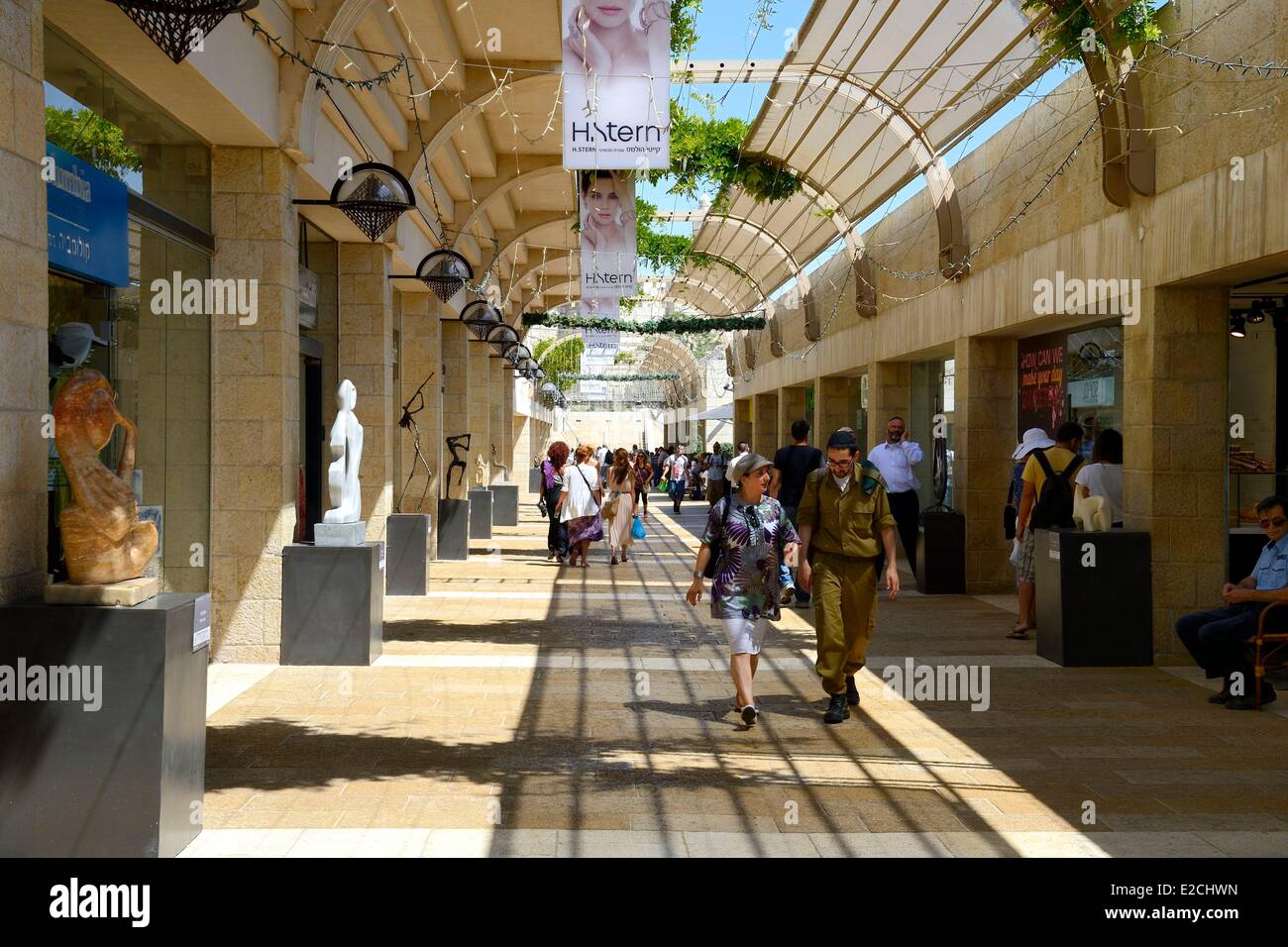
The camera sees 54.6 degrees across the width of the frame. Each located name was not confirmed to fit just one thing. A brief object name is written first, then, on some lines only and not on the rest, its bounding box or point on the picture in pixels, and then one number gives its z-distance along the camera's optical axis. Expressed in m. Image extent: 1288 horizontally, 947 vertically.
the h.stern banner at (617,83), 8.23
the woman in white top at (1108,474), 9.84
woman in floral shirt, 7.02
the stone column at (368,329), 12.79
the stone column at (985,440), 13.44
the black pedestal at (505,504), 25.06
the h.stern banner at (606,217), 13.79
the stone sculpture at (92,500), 4.70
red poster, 12.85
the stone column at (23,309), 4.55
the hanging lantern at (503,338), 19.23
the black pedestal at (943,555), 13.53
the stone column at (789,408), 27.20
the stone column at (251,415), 9.03
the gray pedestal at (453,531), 16.98
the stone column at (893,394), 17.86
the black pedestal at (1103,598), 8.97
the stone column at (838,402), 22.20
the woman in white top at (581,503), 16.34
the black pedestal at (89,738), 4.45
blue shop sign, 6.09
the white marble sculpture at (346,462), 9.03
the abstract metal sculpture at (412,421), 15.36
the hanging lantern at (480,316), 16.31
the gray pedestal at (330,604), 8.99
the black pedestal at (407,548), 12.97
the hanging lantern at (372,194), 9.04
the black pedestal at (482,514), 19.89
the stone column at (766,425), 30.95
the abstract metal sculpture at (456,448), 18.03
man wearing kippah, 7.18
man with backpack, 9.85
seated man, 7.41
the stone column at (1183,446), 9.02
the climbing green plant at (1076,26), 8.77
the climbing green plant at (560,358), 54.53
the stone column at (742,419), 34.50
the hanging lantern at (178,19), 4.57
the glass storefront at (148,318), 6.57
